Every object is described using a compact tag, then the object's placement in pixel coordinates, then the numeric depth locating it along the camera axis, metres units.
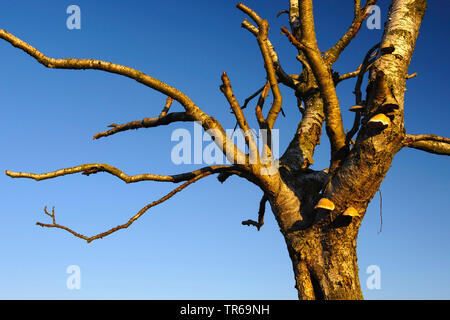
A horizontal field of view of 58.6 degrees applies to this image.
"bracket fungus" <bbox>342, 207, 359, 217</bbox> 4.26
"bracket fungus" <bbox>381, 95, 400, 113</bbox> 4.04
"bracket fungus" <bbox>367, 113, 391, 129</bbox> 3.94
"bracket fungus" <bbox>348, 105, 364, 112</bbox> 4.32
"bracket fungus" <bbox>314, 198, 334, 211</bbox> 4.25
